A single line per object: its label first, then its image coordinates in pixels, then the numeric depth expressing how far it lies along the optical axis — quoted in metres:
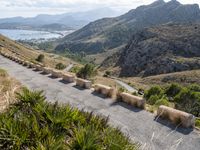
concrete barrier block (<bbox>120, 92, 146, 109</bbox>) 15.80
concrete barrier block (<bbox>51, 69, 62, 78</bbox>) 27.19
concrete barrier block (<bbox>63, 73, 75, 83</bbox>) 24.55
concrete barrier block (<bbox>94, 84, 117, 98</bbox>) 18.43
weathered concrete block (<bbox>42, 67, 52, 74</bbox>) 30.20
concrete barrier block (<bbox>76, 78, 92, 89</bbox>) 21.61
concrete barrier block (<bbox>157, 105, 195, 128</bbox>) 12.61
